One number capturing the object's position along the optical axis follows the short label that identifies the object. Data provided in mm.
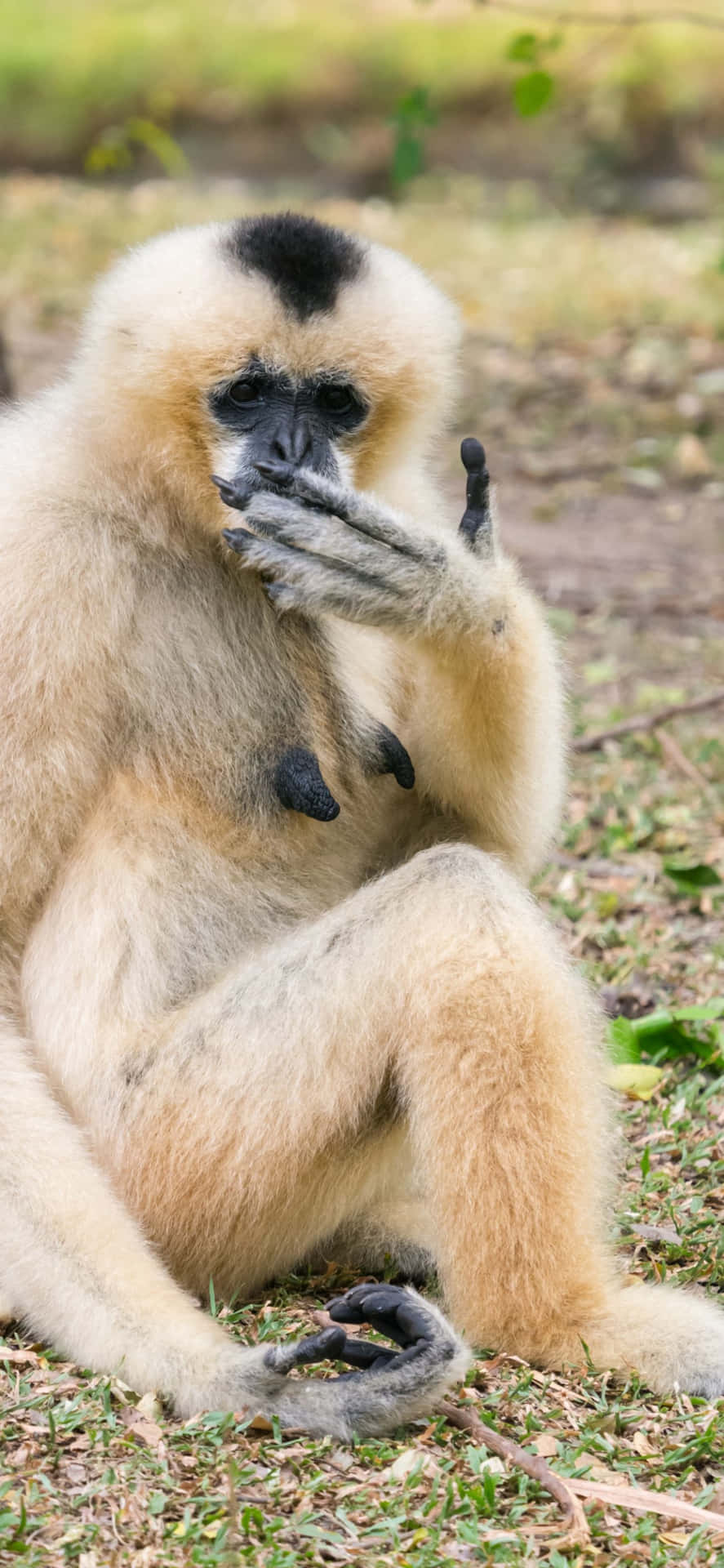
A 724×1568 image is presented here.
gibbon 6082
